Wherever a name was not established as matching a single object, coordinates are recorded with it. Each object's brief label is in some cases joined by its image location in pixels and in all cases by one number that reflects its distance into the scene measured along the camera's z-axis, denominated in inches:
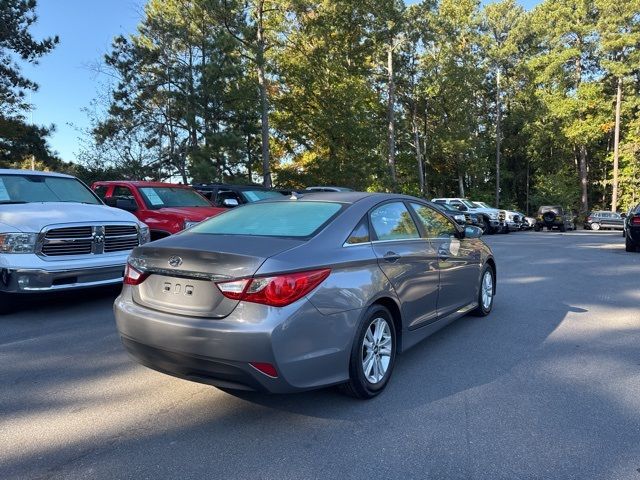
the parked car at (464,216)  891.4
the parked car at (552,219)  1267.2
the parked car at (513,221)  1082.1
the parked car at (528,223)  1195.9
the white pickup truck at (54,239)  225.9
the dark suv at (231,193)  485.4
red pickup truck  327.3
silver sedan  120.5
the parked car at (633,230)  546.0
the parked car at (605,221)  1354.6
